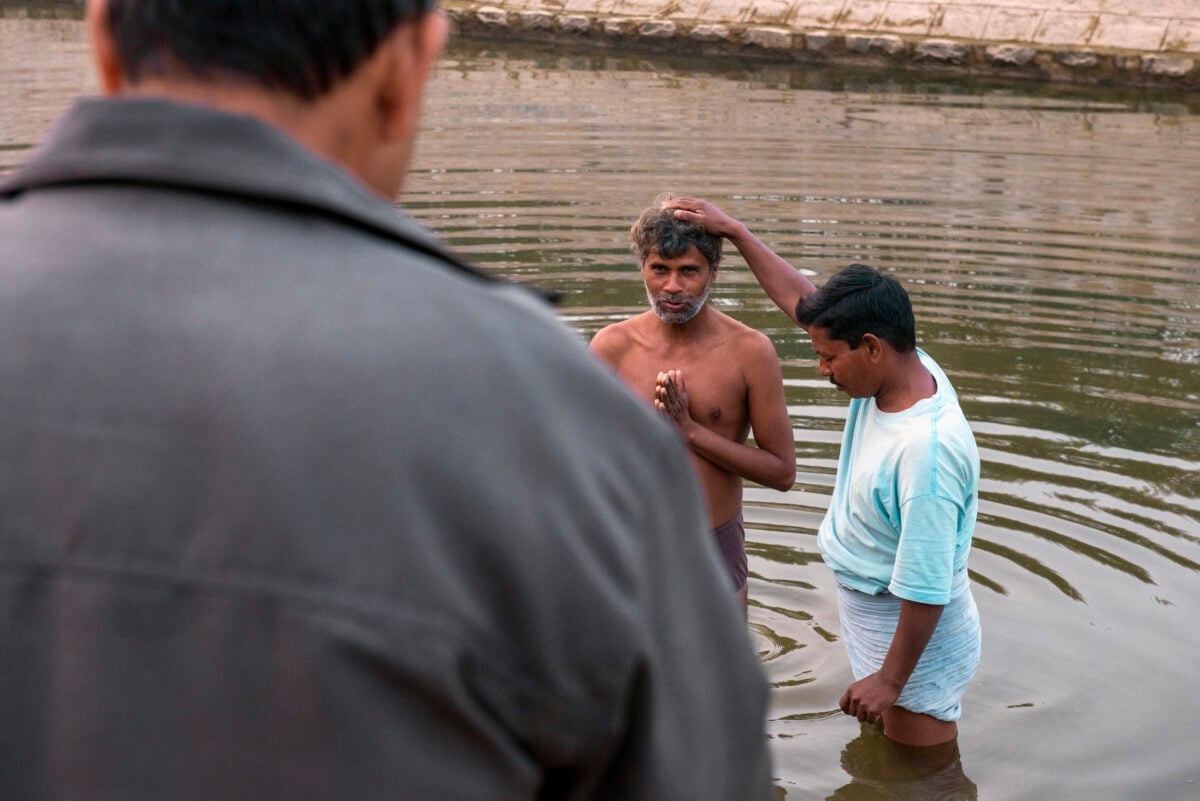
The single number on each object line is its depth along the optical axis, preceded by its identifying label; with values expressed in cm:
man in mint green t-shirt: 395
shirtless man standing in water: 480
